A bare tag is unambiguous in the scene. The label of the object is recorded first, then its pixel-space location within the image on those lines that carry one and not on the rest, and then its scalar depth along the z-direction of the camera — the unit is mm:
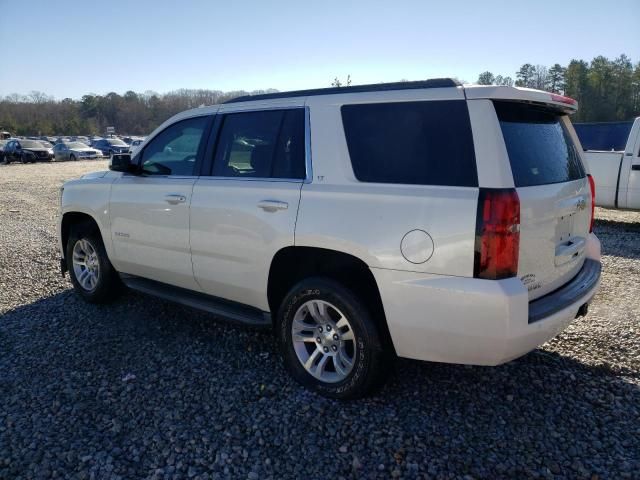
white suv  2592
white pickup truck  8961
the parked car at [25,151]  33469
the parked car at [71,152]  37094
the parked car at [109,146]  41844
